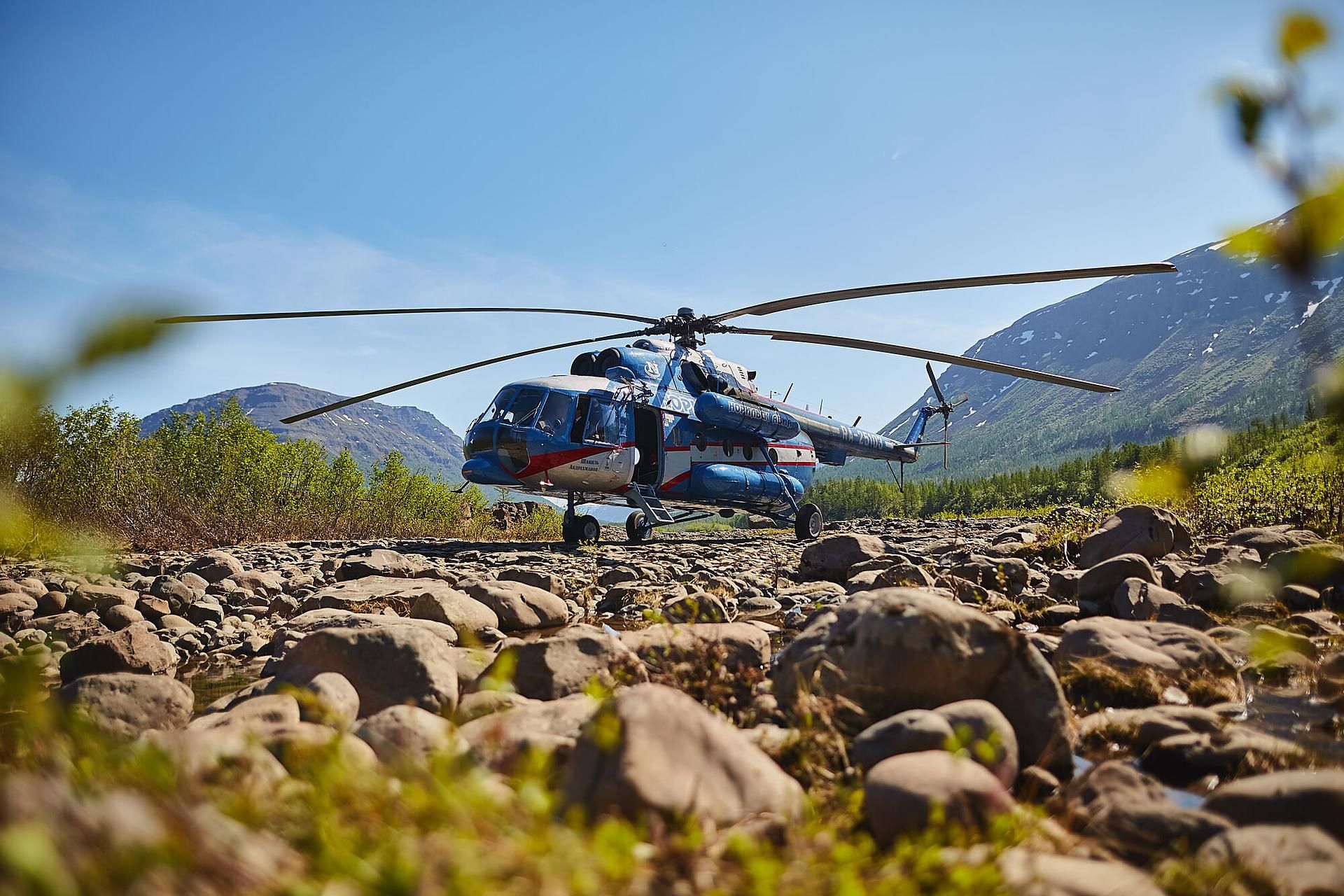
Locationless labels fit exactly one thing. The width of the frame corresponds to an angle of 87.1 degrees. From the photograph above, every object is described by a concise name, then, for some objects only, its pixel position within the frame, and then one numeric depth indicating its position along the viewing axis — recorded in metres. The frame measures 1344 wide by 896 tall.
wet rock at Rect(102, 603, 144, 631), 6.20
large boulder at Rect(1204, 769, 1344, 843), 2.13
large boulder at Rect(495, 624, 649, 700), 3.71
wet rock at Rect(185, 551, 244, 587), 8.87
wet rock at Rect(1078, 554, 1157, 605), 6.11
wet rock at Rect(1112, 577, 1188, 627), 5.36
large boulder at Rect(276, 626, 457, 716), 3.71
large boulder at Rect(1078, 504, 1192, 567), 7.50
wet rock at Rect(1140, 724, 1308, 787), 2.84
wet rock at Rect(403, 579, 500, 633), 5.76
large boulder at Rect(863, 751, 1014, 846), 2.09
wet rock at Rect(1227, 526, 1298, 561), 6.77
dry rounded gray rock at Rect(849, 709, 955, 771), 2.56
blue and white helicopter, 13.45
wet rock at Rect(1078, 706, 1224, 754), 3.18
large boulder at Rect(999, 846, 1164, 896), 1.72
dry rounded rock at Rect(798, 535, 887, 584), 9.27
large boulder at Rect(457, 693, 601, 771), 2.37
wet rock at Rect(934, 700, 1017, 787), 2.56
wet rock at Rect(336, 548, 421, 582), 8.80
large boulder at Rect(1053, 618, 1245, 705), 3.84
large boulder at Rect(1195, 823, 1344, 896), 1.79
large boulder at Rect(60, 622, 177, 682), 4.77
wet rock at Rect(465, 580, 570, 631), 6.46
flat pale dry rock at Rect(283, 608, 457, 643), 5.11
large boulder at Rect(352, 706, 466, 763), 2.56
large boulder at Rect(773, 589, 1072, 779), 3.10
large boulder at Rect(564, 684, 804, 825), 1.91
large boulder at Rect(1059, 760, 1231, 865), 2.15
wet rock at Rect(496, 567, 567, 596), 7.84
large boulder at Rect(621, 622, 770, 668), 3.80
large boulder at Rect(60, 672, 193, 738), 3.38
